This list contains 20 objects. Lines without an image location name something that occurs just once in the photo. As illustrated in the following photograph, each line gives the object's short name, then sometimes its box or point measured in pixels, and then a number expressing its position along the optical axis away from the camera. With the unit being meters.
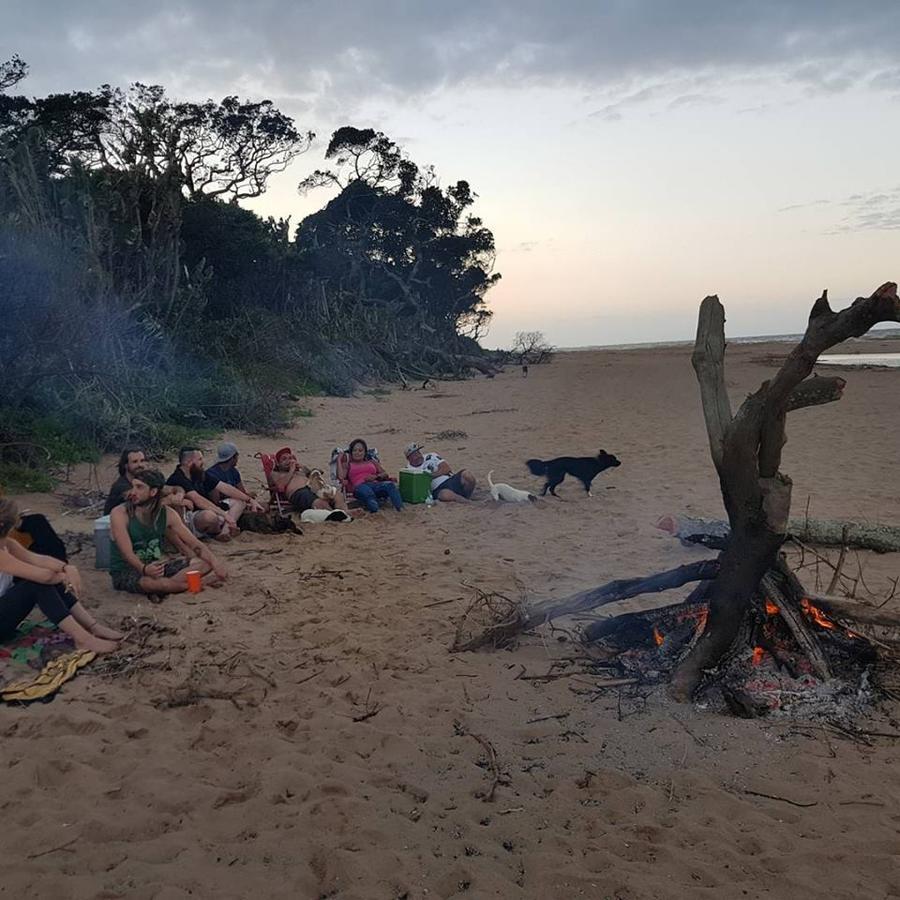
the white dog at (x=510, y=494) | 8.62
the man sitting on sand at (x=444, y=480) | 8.86
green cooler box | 8.77
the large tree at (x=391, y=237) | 33.16
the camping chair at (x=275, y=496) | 8.20
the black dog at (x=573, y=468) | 8.95
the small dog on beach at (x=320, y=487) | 8.08
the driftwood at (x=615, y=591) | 4.19
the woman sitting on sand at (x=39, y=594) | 4.38
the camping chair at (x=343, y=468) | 8.62
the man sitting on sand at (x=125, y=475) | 5.88
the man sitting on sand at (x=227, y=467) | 7.85
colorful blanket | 3.94
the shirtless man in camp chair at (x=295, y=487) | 8.09
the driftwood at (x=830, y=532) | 6.71
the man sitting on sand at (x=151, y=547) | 5.40
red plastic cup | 5.53
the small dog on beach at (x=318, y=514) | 7.82
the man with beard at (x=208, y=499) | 7.00
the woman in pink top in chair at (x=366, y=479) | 8.38
